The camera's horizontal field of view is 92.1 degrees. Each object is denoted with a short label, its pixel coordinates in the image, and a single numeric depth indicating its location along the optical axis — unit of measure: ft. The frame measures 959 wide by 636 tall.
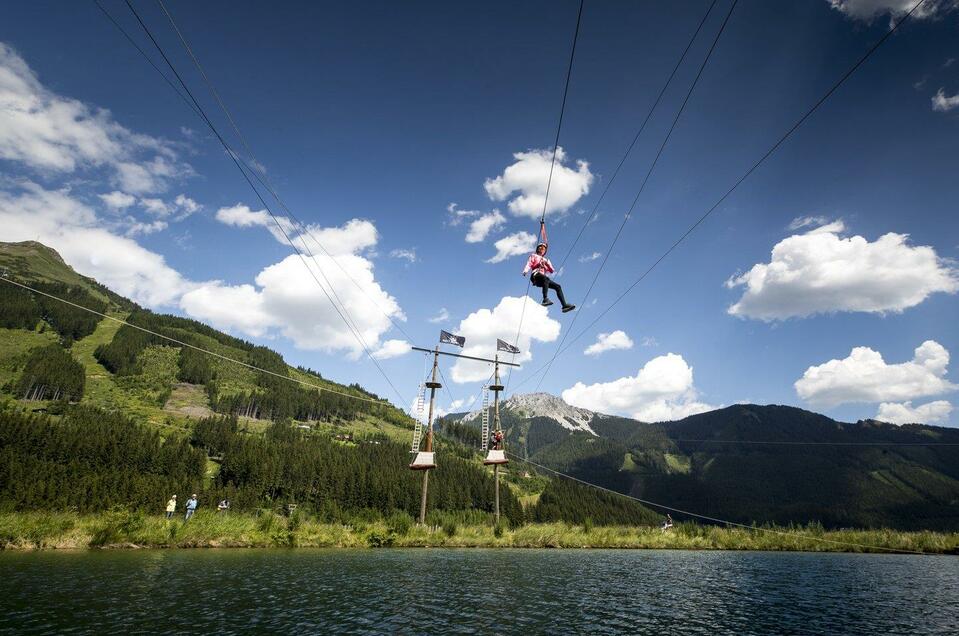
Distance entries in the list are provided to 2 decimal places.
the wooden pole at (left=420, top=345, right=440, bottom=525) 147.74
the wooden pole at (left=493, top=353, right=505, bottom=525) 169.02
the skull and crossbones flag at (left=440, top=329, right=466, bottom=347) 160.25
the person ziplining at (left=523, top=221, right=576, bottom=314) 63.50
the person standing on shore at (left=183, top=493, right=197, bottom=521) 105.95
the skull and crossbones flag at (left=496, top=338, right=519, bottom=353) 169.49
